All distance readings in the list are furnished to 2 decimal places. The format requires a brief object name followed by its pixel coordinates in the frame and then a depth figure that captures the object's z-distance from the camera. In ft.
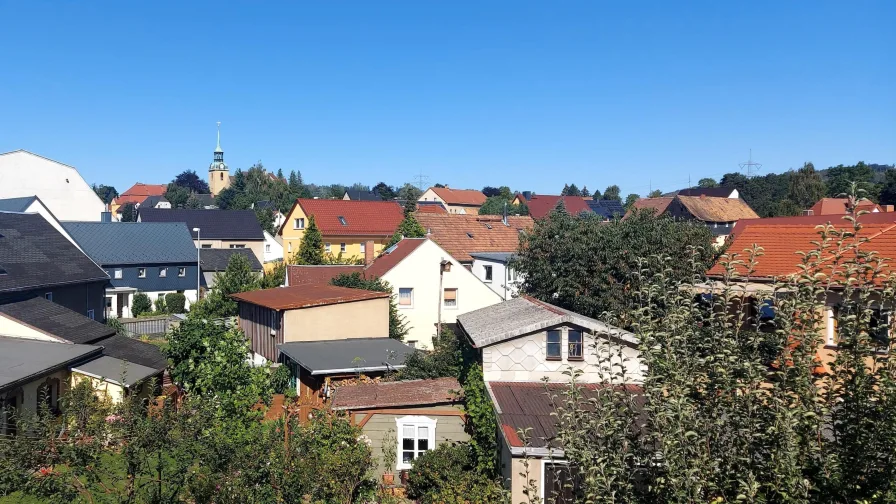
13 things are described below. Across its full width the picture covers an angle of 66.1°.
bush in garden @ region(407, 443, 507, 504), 39.47
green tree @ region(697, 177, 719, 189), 457.14
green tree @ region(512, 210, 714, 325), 80.69
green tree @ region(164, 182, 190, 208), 425.69
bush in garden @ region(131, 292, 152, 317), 141.79
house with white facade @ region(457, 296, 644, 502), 45.96
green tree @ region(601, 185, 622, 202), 491.31
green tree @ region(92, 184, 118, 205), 531.82
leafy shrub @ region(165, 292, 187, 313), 146.00
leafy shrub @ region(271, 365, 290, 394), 69.46
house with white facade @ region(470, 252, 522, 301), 117.80
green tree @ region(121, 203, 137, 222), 344.39
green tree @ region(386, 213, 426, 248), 140.97
